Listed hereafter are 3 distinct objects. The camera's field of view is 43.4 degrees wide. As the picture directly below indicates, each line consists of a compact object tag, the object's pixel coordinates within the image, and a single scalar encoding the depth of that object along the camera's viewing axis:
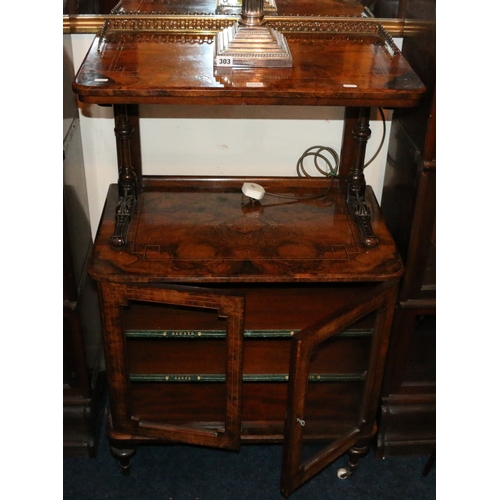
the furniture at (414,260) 1.33
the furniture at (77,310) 1.45
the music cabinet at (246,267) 1.19
